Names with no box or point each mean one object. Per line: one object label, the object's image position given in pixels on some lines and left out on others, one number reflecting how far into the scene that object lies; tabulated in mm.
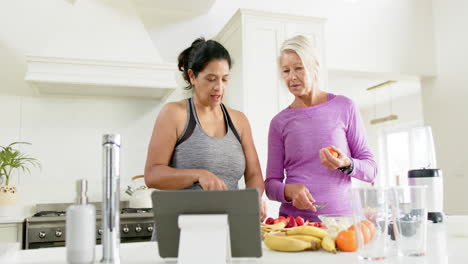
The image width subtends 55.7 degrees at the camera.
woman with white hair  1601
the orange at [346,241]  982
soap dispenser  832
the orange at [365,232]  903
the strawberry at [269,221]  1229
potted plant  2807
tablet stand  824
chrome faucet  867
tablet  843
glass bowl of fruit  1040
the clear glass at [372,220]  896
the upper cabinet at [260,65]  3281
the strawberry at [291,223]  1191
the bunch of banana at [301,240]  984
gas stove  2533
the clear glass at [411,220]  943
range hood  2816
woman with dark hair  1418
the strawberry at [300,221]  1205
